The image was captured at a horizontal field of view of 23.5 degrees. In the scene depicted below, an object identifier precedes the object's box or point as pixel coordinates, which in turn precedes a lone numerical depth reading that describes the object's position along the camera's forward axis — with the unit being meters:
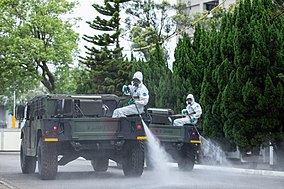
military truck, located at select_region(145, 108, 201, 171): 17.70
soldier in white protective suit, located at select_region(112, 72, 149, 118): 15.52
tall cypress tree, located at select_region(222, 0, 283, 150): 19.28
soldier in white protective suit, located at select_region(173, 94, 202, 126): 19.09
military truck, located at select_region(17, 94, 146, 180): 14.81
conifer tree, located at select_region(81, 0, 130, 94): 39.41
